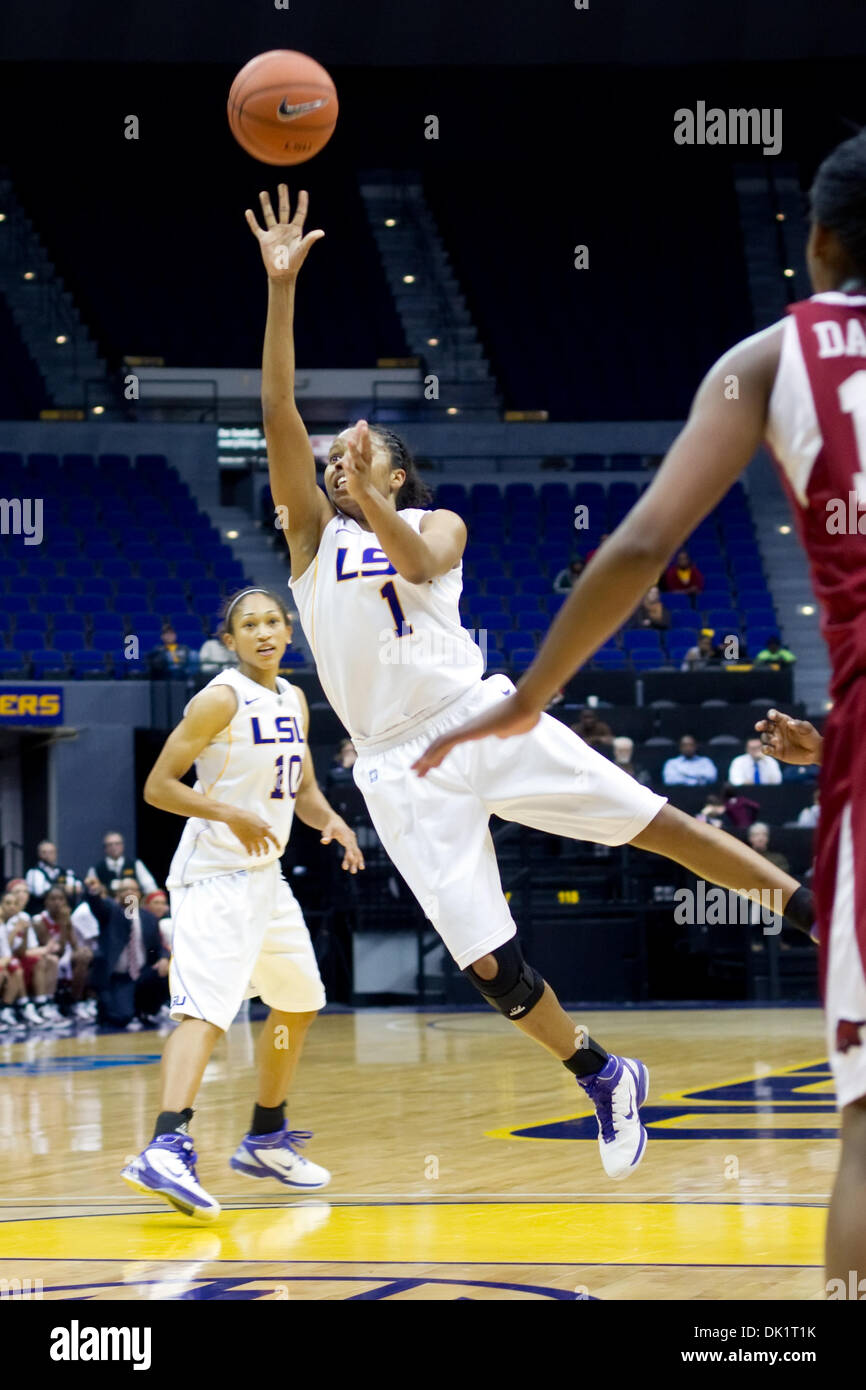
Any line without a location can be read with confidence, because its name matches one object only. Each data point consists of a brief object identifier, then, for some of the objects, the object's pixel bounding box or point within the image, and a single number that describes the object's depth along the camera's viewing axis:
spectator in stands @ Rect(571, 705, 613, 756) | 14.48
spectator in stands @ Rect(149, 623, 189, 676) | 16.80
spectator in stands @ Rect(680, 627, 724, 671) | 16.95
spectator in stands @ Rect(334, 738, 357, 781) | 14.62
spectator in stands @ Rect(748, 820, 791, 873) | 13.30
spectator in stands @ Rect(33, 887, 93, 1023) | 13.88
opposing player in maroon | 2.14
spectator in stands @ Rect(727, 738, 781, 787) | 14.94
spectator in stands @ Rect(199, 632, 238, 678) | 16.58
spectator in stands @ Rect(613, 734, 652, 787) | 14.23
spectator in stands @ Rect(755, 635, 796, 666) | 17.20
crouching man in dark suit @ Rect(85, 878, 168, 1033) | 13.46
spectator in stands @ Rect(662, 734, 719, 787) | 14.86
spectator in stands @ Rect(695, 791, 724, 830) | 13.82
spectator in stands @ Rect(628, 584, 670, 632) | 18.28
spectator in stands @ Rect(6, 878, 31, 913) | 13.71
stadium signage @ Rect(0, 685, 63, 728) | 16.44
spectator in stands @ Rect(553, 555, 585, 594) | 17.62
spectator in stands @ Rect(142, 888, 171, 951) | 13.62
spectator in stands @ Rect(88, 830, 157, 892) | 14.33
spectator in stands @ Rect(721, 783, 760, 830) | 13.89
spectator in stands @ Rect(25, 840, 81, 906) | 14.44
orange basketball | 4.87
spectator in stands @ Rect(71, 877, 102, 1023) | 13.88
